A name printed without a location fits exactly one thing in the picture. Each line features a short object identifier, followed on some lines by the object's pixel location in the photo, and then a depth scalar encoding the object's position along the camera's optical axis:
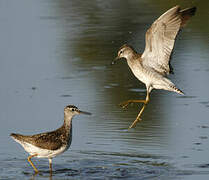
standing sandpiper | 10.95
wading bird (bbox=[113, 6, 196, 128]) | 11.89
